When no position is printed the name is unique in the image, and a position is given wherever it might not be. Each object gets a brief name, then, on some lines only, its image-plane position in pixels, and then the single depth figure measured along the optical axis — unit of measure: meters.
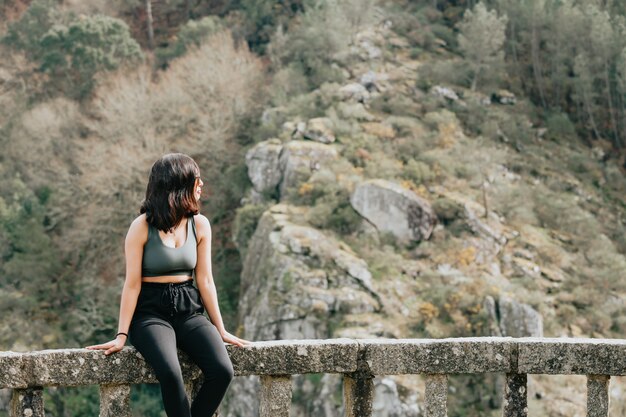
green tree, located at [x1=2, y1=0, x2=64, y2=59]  48.91
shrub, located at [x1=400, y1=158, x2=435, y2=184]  32.50
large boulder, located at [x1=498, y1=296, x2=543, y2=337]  25.61
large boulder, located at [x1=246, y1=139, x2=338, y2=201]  32.97
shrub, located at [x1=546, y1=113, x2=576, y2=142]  39.62
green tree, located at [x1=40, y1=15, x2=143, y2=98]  45.97
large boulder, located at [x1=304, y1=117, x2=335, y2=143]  34.56
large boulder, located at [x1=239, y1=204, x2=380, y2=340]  26.36
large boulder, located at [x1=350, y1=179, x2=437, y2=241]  30.69
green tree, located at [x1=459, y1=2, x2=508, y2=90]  40.81
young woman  5.84
